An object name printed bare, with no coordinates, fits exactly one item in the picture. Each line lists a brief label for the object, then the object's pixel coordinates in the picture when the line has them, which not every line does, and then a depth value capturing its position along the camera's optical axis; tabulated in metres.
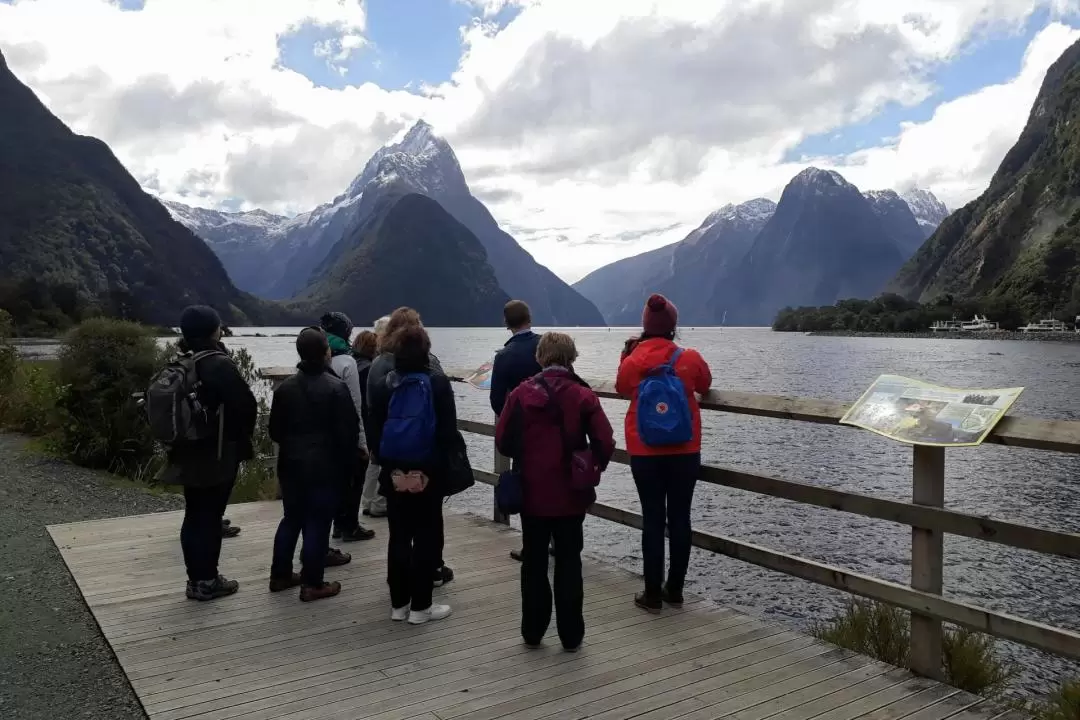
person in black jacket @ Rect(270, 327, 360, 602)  5.40
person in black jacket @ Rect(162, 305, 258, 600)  5.23
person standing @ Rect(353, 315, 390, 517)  8.07
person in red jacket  5.07
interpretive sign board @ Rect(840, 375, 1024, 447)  3.96
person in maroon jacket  4.48
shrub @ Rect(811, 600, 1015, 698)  5.55
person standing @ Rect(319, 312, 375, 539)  6.59
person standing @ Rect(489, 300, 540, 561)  5.83
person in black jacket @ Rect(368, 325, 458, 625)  4.84
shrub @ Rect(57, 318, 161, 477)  11.83
